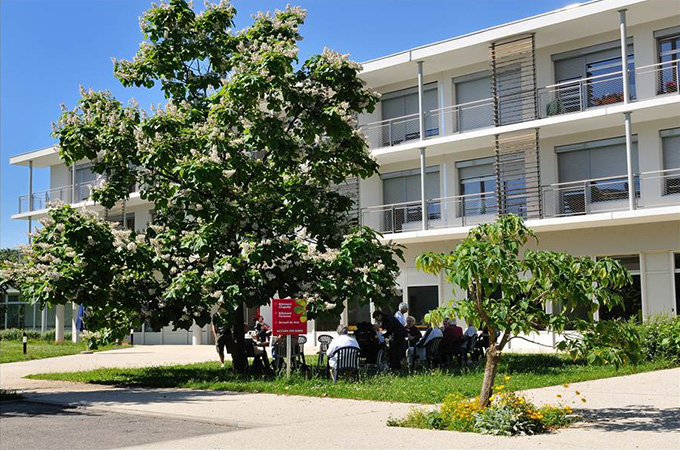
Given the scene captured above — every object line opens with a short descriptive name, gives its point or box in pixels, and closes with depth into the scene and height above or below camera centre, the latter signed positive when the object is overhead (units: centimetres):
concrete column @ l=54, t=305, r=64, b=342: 4434 -96
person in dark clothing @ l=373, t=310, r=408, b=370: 1786 -75
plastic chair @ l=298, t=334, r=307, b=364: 1833 -95
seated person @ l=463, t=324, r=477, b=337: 1981 -80
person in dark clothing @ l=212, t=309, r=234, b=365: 1745 -65
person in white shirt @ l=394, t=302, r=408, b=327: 1984 -33
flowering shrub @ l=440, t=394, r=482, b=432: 973 -137
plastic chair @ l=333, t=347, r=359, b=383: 1544 -110
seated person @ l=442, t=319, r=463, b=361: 1848 -94
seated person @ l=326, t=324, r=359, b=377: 1549 -80
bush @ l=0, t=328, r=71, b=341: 4531 -157
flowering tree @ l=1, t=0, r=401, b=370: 1709 +297
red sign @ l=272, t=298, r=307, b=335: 1689 -28
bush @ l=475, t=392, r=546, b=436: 941 -139
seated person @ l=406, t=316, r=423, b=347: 1944 -78
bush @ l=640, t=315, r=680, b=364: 1805 -99
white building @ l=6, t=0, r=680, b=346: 2522 +538
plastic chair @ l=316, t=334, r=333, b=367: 1892 -100
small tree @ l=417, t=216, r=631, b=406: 972 +20
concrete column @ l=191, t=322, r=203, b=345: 3894 -151
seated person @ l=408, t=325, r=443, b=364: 1827 -101
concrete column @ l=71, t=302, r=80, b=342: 4189 -133
